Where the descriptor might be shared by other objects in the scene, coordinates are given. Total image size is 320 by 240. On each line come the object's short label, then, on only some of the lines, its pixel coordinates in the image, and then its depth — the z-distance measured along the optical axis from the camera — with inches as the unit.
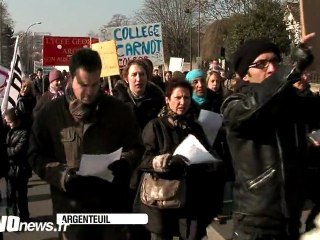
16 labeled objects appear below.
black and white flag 217.4
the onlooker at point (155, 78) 161.5
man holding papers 93.5
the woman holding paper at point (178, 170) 126.3
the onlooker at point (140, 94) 151.4
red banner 445.3
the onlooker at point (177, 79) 133.6
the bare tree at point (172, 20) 1598.5
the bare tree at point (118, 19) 1801.6
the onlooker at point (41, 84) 446.4
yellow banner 240.9
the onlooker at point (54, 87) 230.1
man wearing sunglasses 77.2
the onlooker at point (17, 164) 193.3
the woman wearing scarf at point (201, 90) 178.4
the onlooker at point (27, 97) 267.1
